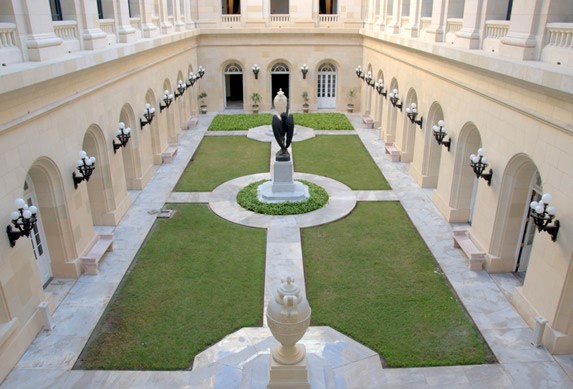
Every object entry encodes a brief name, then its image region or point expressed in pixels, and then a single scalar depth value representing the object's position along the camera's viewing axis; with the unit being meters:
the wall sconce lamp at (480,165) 12.27
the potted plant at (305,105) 31.23
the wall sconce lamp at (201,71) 29.42
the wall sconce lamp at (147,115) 17.64
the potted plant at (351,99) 31.02
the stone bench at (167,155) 20.88
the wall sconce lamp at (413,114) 18.02
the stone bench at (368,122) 26.74
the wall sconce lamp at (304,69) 30.20
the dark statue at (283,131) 16.23
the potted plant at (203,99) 30.71
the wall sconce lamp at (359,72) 29.28
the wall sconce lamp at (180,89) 23.78
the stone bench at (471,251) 12.25
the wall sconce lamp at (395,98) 21.28
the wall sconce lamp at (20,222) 9.07
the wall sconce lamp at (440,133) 15.23
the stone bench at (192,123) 26.83
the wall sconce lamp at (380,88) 24.11
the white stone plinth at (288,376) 7.66
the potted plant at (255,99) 30.92
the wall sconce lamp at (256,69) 30.28
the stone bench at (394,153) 20.97
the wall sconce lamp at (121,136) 14.72
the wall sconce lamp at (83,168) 11.93
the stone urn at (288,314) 7.02
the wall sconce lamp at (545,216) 9.23
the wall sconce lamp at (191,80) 26.80
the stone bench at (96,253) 12.10
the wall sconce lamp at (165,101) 20.89
